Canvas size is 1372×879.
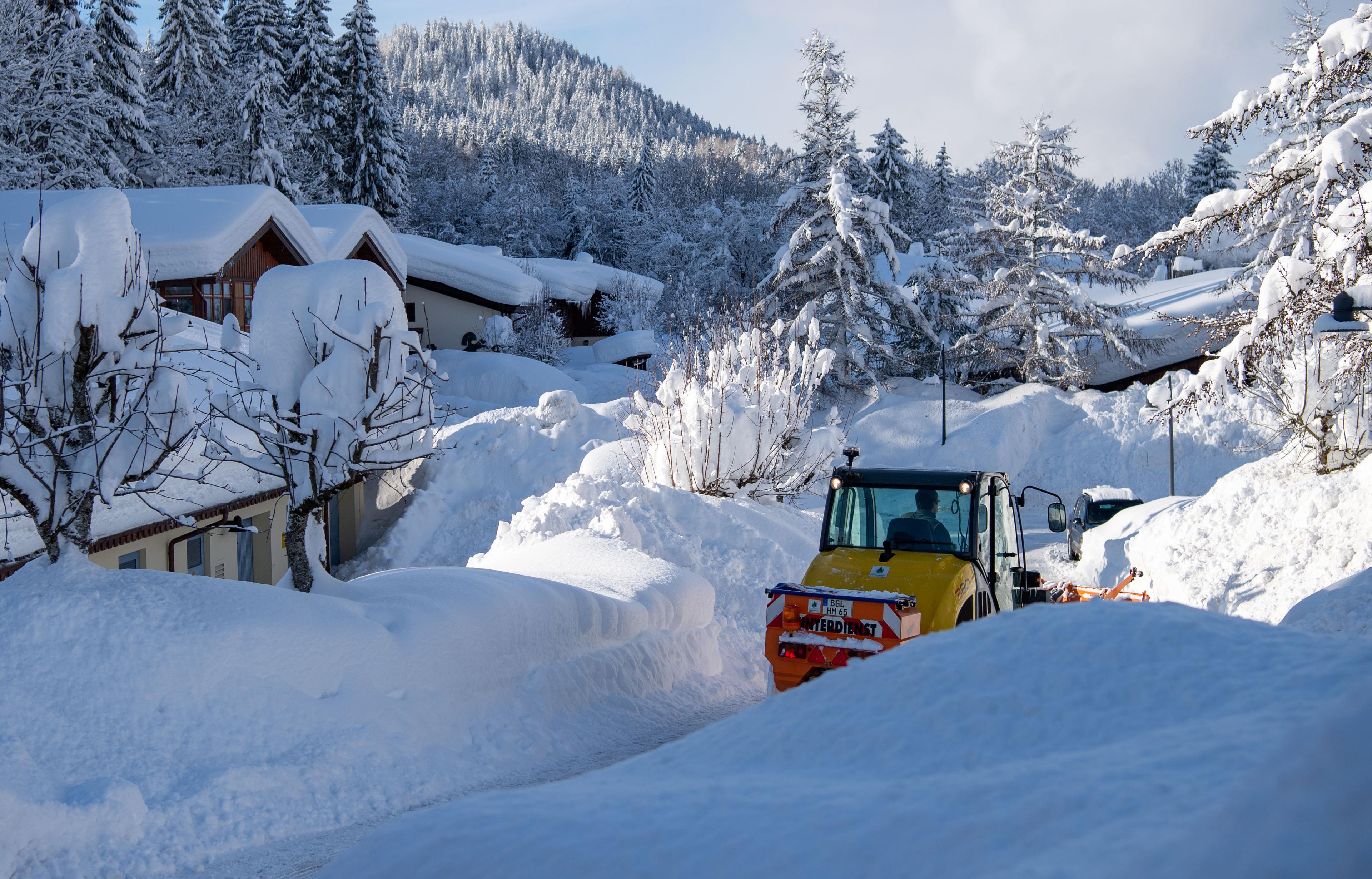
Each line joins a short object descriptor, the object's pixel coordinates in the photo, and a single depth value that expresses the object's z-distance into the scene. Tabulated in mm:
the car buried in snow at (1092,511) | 20938
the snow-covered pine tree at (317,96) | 45000
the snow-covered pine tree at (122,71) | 37219
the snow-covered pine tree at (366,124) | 45656
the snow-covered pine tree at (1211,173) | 54125
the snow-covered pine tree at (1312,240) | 11328
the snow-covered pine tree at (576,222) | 69938
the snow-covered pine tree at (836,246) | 30656
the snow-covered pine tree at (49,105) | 29797
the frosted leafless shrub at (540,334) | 42219
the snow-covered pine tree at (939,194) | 66750
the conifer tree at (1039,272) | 30719
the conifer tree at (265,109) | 39750
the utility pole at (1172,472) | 25375
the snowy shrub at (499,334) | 41500
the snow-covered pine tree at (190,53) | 43844
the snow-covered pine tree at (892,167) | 58219
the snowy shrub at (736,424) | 15266
